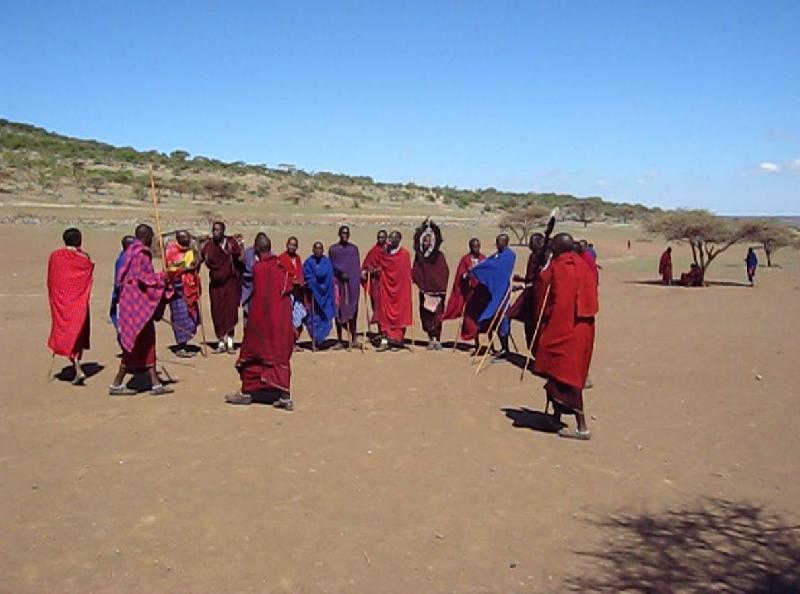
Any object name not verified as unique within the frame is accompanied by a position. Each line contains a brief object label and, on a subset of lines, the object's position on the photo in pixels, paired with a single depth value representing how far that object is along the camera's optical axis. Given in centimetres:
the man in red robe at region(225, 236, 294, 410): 919
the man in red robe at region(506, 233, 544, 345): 1143
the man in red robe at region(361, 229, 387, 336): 1342
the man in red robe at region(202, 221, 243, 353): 1223
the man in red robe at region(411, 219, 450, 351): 1341
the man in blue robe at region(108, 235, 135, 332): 1011
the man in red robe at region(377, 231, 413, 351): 1340
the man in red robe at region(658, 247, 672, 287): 2858
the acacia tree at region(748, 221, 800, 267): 3375
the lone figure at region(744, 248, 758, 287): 2905
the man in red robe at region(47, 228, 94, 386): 1001
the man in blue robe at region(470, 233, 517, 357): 1264
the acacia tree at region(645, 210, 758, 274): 3090
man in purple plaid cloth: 934
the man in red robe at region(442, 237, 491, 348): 1297
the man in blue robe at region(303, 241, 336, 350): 1270
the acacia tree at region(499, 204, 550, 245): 4747
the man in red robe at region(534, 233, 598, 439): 828
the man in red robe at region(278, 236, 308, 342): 1161
